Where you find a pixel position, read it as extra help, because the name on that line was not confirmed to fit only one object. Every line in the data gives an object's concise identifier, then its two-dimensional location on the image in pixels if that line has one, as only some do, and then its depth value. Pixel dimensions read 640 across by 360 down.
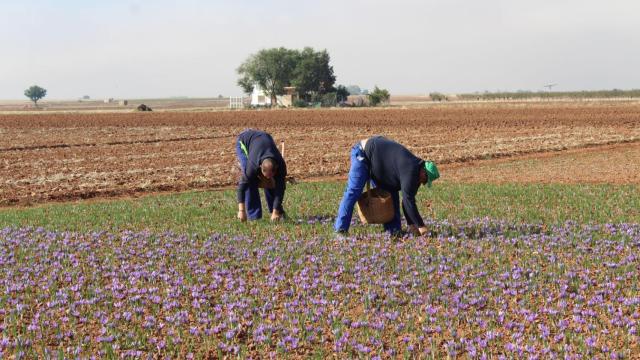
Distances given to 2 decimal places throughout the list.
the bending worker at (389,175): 10.26
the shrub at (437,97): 151.75
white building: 112.64
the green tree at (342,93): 117.50
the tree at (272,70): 125.44
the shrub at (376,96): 112.81
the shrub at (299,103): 110.06
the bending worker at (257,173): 11.77
